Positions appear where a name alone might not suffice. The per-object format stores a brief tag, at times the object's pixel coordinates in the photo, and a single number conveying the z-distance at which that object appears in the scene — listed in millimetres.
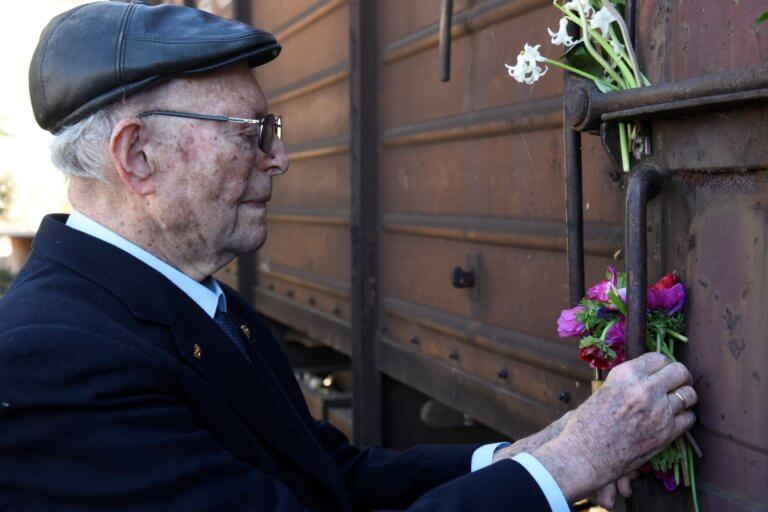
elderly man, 1485
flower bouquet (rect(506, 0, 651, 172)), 1681
